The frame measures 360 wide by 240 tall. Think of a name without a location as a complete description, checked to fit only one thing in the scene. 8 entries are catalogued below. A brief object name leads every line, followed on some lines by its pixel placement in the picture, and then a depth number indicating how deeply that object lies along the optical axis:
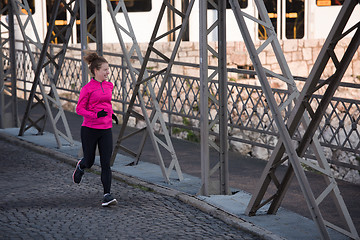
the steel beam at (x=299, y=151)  8.29
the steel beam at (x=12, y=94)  18.54
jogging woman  10.25
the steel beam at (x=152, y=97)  12.22
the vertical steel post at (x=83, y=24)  14.00
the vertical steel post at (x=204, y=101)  10.43
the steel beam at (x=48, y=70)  15.33
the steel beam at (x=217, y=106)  10.42
